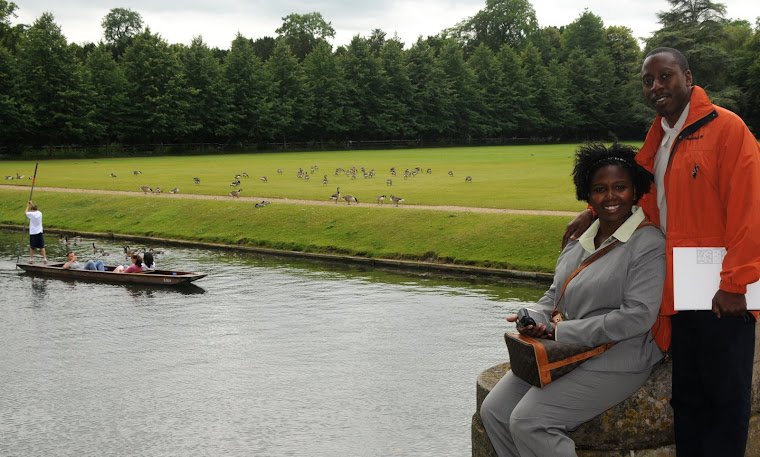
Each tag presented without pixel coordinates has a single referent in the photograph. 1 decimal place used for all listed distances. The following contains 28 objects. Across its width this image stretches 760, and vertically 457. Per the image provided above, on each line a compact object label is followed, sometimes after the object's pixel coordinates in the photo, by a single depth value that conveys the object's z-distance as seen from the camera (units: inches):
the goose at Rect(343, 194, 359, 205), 1395.2
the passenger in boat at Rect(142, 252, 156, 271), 911.7
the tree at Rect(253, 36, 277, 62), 4940.9
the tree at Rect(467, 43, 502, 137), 4507.9
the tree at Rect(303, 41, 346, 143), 3973.9
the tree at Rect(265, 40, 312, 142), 3786.9
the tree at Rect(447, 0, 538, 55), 5674.2
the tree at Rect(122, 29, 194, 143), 3415.4
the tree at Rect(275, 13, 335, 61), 5113.2
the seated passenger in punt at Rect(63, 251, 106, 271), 949.2
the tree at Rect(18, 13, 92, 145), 3134.8
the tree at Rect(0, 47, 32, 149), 2989.7
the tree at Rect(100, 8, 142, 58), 5093.5
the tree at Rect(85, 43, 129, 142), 3294.8
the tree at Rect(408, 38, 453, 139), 4341.0
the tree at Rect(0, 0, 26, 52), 3698.3
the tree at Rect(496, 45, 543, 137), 4564.5
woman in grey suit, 211.9
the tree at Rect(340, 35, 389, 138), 4168.3
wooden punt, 887.7
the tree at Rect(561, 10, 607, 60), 5236.2
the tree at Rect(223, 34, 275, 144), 3703.2
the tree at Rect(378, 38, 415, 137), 4239.7
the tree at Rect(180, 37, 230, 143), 3619.6
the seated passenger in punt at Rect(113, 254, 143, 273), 915.4
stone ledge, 225.5
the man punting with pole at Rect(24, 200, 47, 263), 1073.5
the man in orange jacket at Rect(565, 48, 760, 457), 198.2
